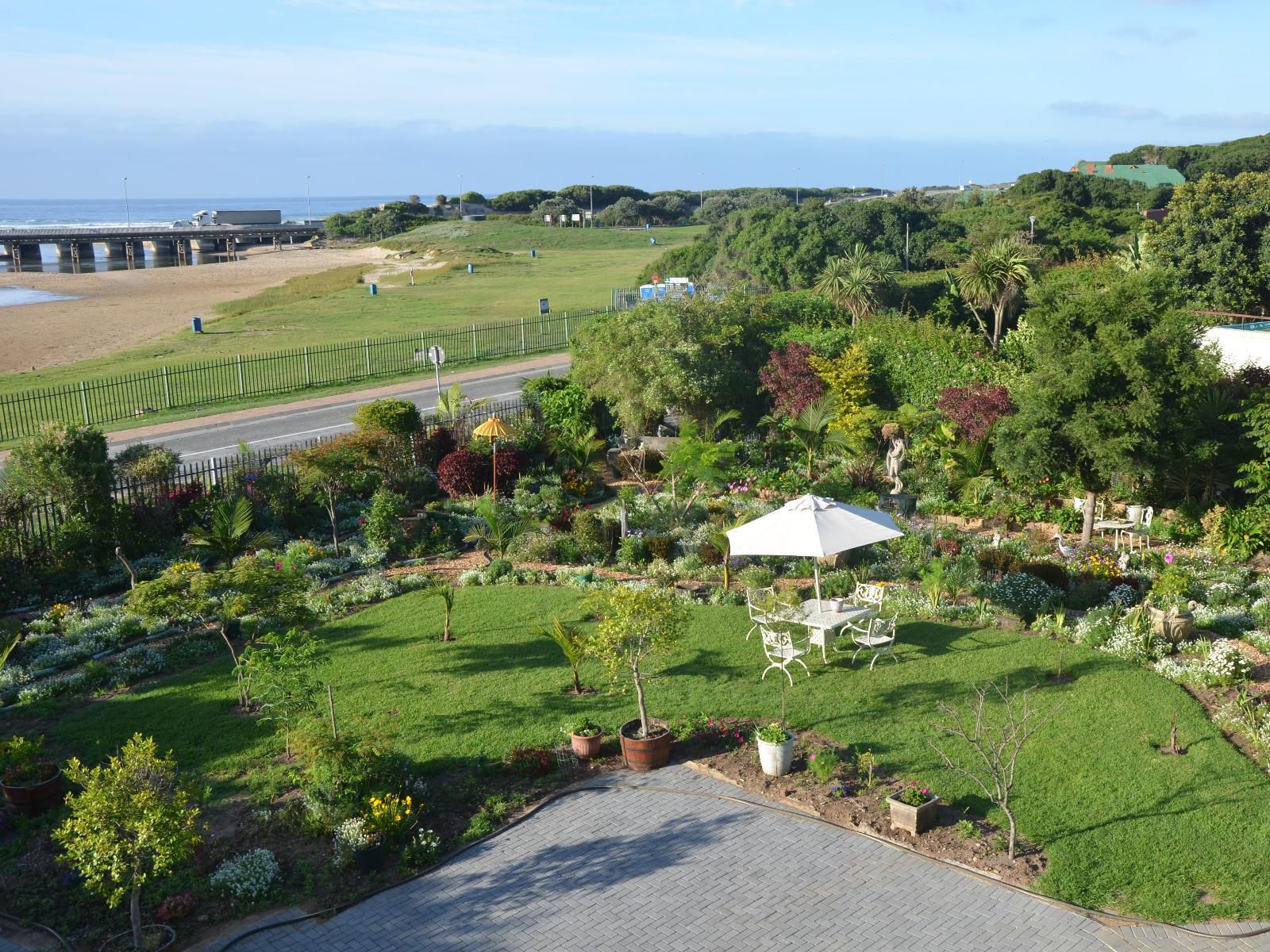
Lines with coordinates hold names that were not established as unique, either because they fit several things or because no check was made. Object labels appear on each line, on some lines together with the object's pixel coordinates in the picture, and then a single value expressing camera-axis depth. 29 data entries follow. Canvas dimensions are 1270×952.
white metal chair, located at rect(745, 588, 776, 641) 14.81
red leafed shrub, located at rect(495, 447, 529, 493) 22.70
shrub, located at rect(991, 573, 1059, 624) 15.29
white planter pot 11.18
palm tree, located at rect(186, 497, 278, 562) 17.38
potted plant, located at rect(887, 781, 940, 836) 10.03
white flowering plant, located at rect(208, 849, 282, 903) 9.34
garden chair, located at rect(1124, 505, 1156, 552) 18.67
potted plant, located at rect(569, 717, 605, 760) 11.66
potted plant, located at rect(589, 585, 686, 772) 11.53
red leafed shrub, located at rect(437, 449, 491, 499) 22.31
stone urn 14.04
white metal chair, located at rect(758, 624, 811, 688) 13.27
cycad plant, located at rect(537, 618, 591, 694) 12.44
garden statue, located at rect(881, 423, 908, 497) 21.50
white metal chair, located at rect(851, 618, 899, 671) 13.64
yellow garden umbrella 21.81
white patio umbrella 13.50
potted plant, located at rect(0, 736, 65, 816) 10.84
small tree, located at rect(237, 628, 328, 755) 11.56
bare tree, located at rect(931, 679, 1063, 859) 9.88
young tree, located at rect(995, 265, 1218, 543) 17.42
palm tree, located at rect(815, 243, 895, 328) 38.38
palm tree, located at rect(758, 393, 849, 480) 22.77
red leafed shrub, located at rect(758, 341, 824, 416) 24.38
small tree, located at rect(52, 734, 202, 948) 8.16
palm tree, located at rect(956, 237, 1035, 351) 35.97
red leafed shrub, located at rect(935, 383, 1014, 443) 21.12
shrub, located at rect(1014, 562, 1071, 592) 16.00
